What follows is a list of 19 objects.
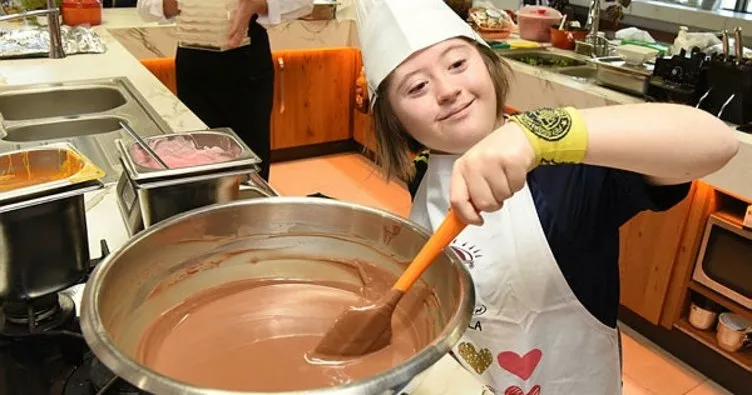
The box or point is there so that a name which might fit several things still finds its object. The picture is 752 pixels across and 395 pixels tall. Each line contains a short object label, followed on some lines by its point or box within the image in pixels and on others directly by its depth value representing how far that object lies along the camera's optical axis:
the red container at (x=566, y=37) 3.11
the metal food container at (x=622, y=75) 2.39
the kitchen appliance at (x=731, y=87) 2.07
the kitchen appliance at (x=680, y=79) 2.20
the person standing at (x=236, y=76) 2.40
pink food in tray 1.04
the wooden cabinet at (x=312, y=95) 3.64
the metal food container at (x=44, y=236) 0.82
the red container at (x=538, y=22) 3.23
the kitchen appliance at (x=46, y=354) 0.80
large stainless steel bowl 0.74
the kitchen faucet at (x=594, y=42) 2.92
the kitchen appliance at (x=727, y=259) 2.05
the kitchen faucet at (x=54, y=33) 2.05
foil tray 2.33
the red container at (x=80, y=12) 2.89
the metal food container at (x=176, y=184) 0.98
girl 1.03
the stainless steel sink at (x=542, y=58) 2.96
